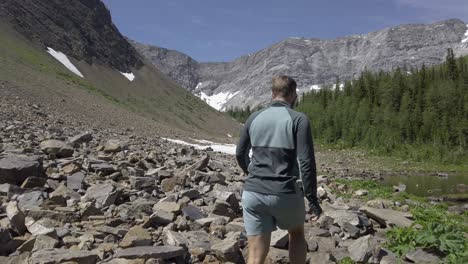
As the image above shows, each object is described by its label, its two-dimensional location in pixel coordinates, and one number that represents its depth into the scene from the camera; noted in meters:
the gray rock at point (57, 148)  12.78
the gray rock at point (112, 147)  15.53
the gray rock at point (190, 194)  10.20
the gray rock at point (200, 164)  13.85
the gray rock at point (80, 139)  15.92
